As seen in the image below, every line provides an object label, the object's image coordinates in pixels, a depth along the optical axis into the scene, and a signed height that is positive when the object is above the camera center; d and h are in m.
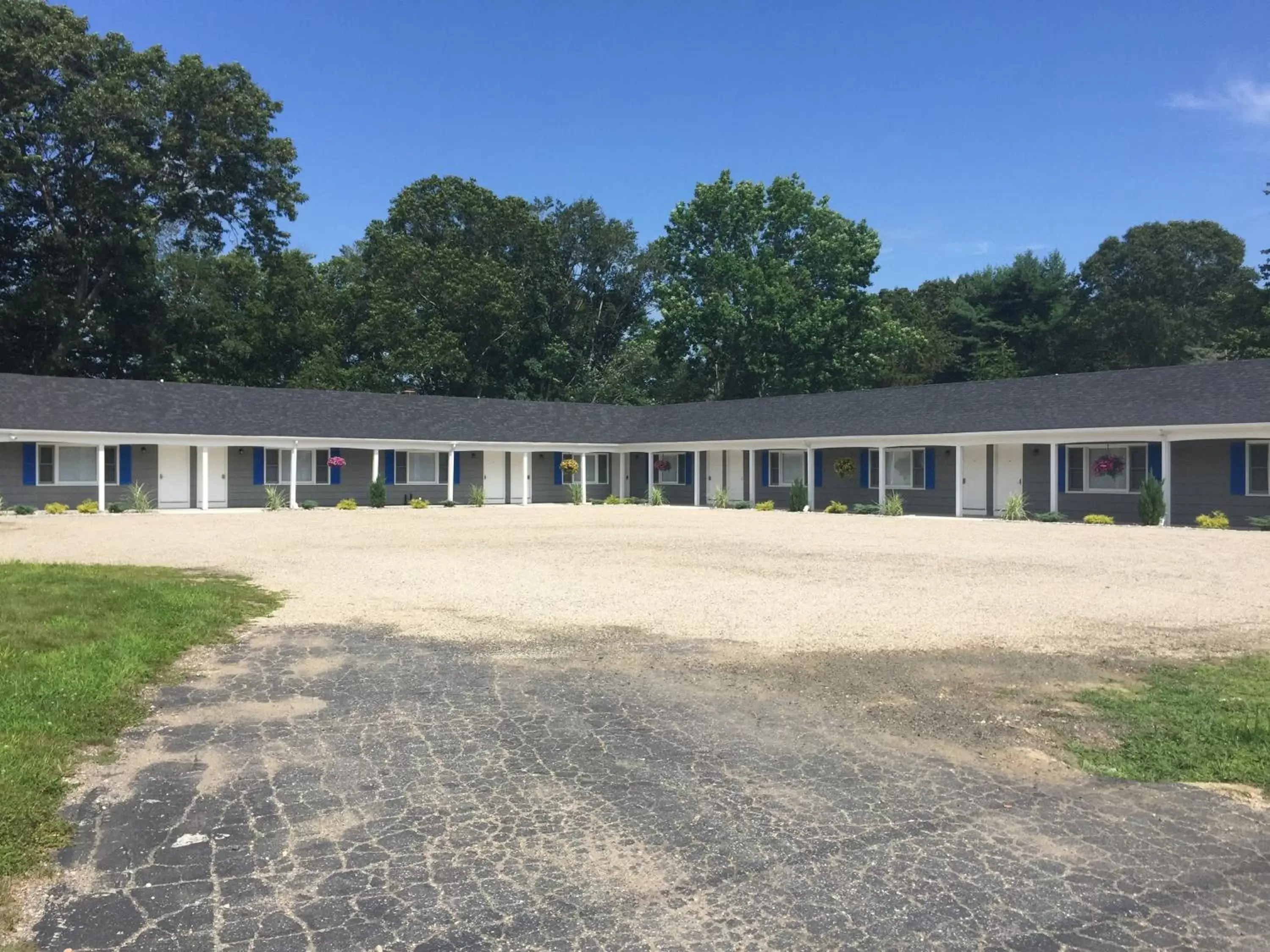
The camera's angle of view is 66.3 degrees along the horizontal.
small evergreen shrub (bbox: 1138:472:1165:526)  22.20 -0.85
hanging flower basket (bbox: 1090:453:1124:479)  24.30 +0.05
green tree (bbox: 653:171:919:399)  45.81 +8.24
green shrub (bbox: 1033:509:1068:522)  23.89 -1.21
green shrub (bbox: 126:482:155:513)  27.02 -0.79
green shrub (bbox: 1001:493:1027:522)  24.73 -1.07
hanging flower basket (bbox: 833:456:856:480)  30.06 +0.04
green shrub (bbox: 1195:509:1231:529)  21.67 -1.23
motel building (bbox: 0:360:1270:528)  23.56 +0.71
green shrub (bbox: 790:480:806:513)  29.98 -0.87
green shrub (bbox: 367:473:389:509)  30.72 -0.78
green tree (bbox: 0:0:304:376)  36.62 +12.08
